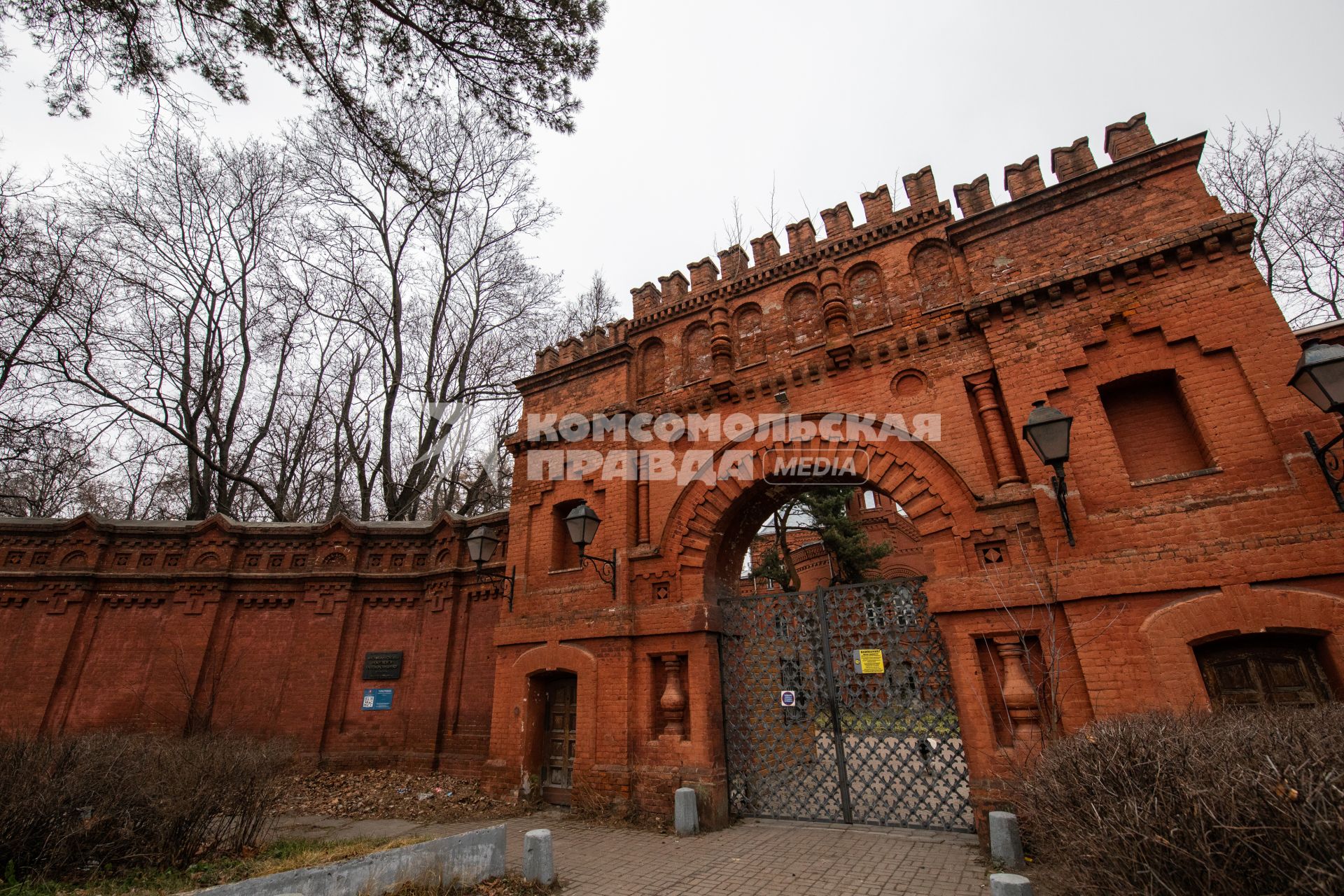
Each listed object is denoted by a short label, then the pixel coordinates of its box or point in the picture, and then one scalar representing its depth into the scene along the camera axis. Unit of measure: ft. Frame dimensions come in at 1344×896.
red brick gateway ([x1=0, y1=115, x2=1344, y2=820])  19.40
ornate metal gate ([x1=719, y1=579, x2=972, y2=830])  23.71
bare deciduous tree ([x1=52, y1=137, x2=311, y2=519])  50.08
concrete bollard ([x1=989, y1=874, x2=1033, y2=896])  11.87
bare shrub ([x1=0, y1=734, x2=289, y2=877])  15.03
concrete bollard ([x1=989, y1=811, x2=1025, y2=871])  17.89
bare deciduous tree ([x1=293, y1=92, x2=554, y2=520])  55.77
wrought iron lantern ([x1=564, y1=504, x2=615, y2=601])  28.02
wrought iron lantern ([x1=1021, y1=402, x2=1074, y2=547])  19.75
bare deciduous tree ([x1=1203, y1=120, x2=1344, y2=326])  39.88
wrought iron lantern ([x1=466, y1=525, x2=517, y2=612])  32.14
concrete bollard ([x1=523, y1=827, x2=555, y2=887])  17.81
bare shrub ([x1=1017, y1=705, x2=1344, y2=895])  7.04
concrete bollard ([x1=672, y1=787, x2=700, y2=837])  24.04
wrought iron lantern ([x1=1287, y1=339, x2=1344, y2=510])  16.06
